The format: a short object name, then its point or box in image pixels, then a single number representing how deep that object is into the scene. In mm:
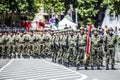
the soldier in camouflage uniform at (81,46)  27453
